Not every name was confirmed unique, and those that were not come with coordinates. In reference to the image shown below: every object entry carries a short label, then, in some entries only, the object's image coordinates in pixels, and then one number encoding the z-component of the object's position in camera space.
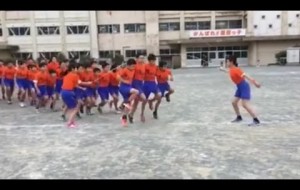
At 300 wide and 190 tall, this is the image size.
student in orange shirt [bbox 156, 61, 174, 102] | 7.48
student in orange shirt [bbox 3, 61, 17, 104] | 10.20
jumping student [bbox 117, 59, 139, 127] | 6.75
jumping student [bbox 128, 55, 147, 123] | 6.85
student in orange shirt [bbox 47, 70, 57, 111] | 8.73
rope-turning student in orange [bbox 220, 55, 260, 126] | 6.37
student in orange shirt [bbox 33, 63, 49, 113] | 8.79
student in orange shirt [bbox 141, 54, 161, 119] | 6.90
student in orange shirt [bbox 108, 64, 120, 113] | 8.25
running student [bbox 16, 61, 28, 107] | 9.71
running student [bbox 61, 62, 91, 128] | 6.63
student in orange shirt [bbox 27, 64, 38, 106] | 9.55
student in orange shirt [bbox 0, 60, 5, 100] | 10.44
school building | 39.16
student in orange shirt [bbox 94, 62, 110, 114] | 8.07
